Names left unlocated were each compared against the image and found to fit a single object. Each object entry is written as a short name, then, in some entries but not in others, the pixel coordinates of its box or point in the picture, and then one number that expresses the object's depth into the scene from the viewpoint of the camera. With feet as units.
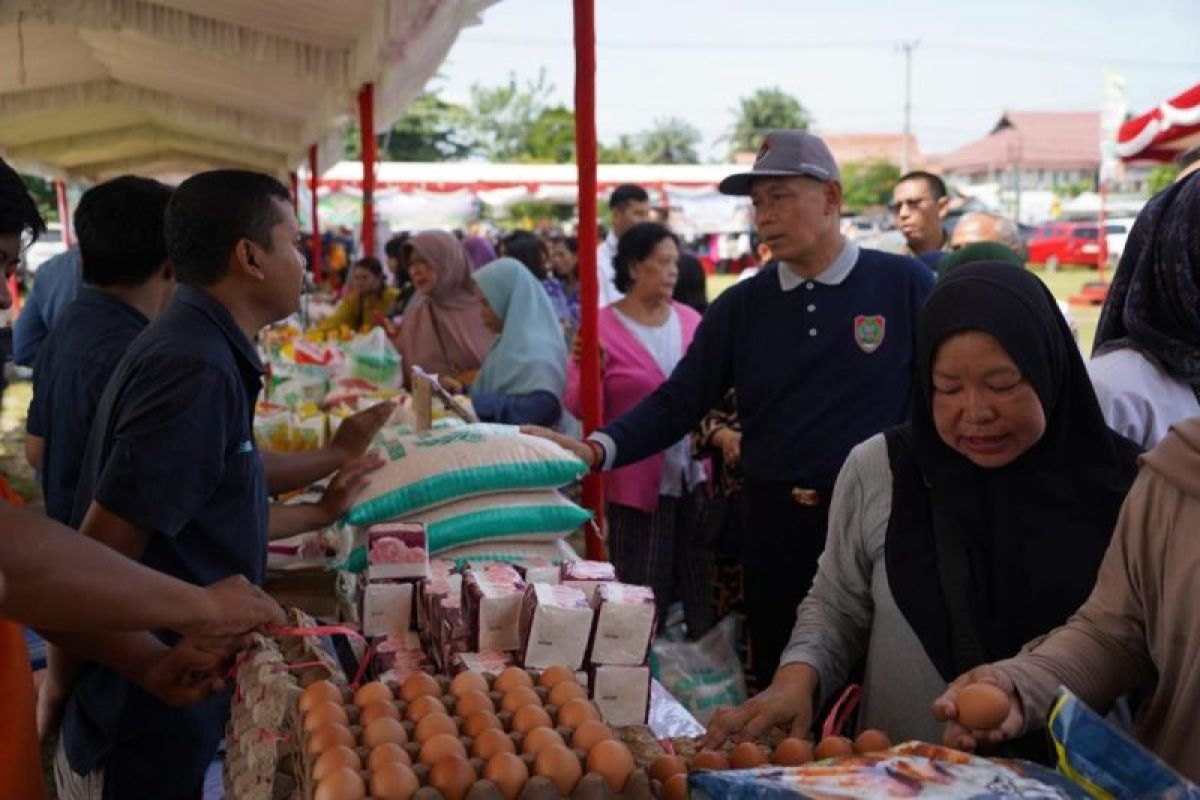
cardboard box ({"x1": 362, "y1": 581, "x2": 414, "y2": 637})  7.57
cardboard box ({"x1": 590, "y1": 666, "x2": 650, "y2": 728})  6.59
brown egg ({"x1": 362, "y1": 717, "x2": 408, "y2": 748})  4.68
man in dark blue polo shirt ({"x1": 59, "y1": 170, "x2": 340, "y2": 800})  6.82
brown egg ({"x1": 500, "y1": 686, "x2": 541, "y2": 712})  5.10
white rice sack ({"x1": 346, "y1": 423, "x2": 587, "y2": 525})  9.51
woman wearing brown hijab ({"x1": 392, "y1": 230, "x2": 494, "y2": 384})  20.49
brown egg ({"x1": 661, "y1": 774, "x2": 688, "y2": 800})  4.65
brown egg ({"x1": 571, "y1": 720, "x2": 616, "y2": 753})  4.67
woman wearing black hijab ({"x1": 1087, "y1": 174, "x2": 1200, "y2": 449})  7.60
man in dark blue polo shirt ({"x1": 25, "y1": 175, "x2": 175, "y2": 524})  9.45
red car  117.08
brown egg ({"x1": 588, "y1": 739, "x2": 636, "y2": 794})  4.43
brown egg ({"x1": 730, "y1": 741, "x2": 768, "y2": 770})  4.75
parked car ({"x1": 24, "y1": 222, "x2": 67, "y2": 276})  82.23
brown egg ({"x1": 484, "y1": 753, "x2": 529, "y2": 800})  4.33
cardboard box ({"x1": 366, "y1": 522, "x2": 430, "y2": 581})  7.64
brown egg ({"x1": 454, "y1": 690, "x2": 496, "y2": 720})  5.01
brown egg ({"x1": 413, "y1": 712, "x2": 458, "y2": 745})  4.75
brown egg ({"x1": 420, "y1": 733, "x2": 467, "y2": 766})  4.51
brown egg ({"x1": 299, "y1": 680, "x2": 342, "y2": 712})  4.99
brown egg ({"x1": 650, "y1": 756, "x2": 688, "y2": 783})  4.74
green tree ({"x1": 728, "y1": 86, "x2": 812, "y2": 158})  285.43
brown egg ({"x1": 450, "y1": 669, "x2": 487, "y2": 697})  5.22
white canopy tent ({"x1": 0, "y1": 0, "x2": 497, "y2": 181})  18.01
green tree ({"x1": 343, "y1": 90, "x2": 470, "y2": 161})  177.99
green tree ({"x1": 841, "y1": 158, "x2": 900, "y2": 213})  198.80
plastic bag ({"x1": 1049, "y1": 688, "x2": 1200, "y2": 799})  3.92
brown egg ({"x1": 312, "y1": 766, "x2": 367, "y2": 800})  4.18
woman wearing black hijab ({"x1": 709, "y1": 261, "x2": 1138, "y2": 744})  6.33
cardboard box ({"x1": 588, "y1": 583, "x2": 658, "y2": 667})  6.55
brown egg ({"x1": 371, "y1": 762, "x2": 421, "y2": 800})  4.22
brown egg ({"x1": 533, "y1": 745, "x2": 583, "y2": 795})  4.40
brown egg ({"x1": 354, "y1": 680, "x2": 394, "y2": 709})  5.03
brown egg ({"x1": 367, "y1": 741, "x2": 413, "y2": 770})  4.42
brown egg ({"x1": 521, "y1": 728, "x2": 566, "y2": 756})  4.60
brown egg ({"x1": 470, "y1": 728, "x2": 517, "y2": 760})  4.60
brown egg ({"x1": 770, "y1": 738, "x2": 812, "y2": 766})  4.75
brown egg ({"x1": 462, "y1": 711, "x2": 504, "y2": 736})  4.85
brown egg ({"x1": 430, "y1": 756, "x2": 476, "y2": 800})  4.31
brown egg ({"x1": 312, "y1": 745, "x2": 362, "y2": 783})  4.35
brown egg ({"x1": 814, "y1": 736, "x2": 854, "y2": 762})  4.77
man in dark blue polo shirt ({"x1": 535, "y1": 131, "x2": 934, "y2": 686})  11.29
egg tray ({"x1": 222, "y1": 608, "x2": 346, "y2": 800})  5.16
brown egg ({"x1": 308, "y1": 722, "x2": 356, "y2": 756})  4.58
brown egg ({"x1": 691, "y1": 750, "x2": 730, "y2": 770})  4.75
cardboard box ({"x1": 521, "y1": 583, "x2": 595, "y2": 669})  6.50
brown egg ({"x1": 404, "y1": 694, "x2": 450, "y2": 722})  4.96
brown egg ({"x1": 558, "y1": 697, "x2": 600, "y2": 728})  4.92
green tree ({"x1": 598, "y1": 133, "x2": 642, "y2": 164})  214.90
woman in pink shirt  16.31
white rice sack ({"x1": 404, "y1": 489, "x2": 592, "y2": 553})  9.45
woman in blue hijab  15.89
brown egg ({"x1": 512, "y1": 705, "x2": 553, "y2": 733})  4.85
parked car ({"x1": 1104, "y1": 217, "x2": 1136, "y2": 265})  110.38
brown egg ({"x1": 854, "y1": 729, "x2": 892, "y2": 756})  4.73
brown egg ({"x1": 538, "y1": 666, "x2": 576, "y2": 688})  5.37
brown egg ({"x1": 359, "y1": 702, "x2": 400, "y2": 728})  4.86
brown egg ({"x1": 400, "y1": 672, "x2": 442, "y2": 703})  5.22
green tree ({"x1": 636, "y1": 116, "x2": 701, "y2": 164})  277.85
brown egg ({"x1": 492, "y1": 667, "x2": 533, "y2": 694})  5.34
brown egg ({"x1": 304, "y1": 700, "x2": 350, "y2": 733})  4.77
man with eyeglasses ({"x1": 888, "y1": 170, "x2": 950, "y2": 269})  20.72
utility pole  198.08
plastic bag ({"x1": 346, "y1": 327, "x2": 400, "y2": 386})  18.10
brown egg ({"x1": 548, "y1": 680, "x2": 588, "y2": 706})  5.16
